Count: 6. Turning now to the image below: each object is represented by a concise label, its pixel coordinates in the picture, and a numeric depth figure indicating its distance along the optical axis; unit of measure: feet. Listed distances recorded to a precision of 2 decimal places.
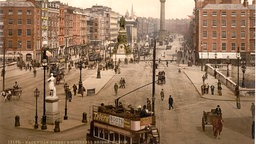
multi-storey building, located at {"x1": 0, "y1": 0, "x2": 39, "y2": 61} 219.61
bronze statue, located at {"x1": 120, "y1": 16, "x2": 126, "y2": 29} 274.77
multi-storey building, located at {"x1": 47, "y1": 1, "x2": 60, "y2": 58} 253.03
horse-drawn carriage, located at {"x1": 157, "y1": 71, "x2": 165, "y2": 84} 140.52
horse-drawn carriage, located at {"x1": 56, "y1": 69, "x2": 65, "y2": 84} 139.03
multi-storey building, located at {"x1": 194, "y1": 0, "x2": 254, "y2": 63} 191.21
